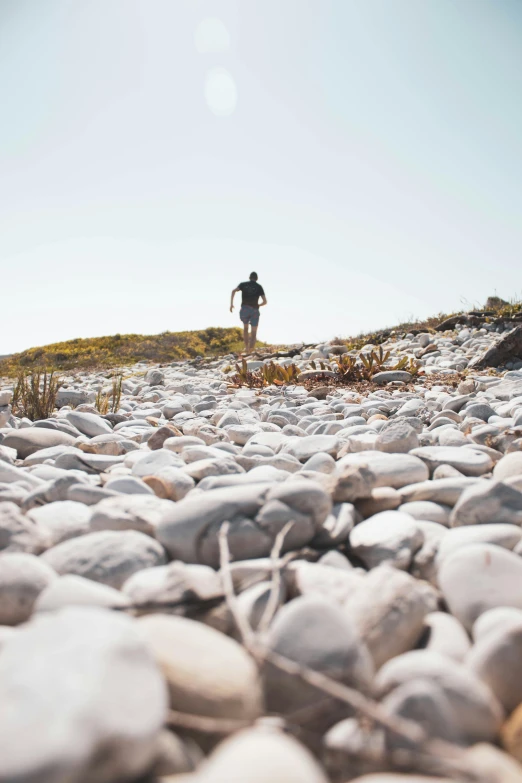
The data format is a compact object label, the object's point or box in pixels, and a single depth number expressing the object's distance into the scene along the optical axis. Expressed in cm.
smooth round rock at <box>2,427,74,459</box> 290
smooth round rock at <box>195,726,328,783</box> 68
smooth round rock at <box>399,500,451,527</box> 175
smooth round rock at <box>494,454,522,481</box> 201
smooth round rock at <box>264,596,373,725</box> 91
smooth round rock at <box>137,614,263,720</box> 85
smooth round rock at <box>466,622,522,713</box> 96
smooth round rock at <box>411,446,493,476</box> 221
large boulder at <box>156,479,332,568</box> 140
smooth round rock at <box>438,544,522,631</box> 119
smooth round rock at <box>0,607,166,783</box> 66
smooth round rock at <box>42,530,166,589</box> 127
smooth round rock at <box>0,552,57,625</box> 116
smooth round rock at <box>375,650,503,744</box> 89
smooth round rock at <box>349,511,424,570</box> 144
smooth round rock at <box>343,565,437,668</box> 108
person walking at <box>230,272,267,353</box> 1063
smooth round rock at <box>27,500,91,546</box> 154
